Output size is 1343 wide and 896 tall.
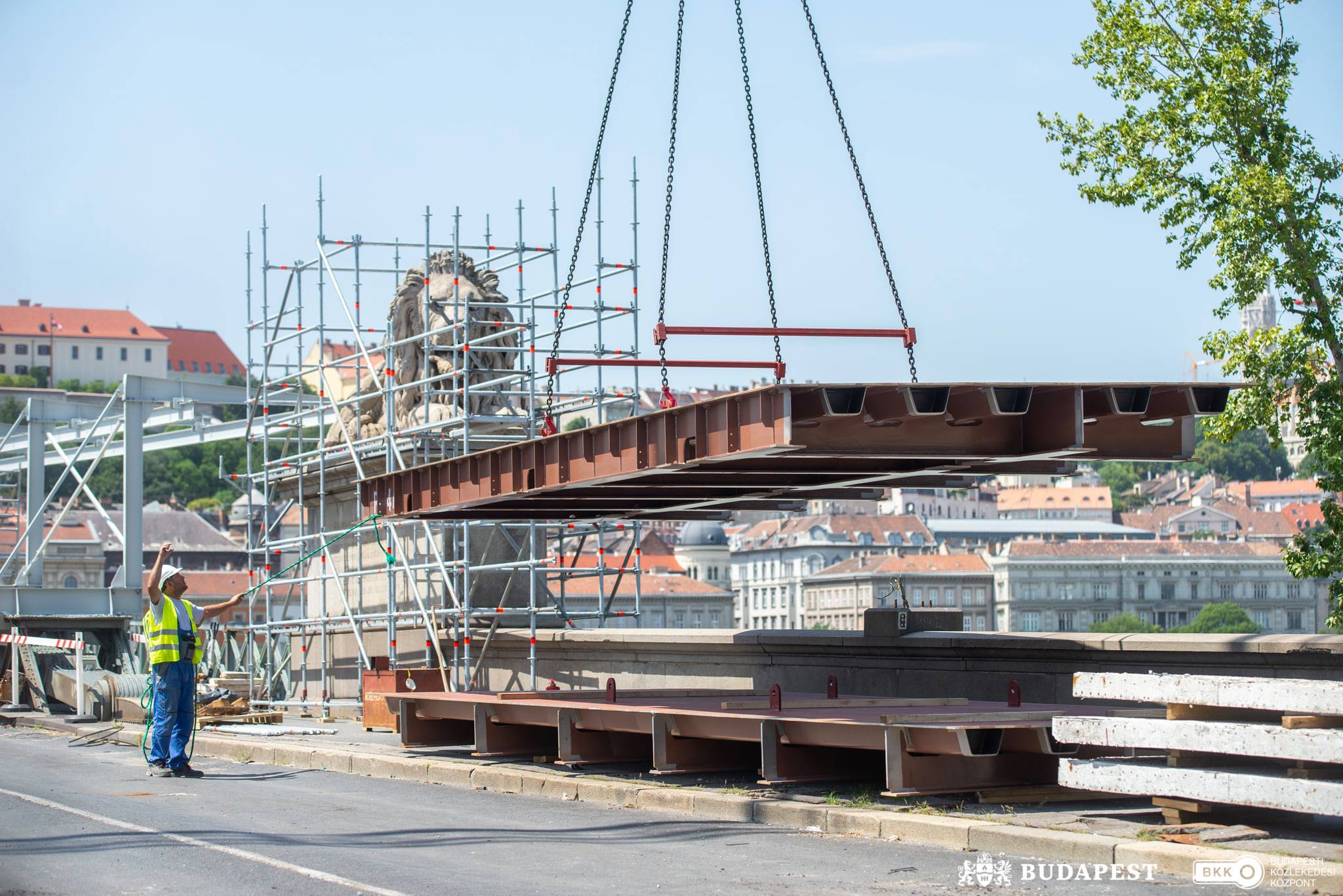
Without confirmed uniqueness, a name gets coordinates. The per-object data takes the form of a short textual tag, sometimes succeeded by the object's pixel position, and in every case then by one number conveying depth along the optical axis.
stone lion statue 24.36
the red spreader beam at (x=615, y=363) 14.29
